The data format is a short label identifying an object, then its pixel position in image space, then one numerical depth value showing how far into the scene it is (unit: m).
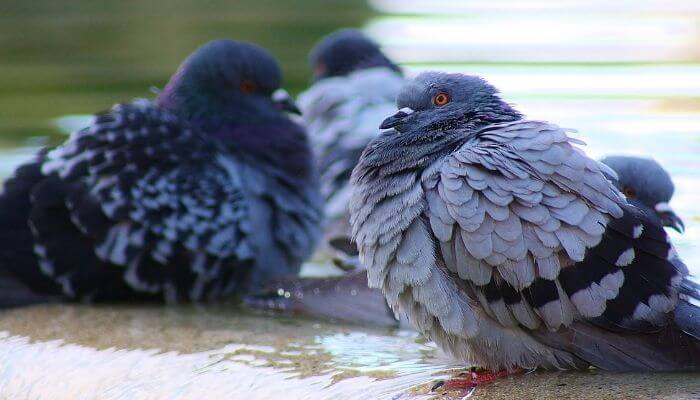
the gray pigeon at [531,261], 7.75
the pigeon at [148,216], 12.05
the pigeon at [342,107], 15.30
